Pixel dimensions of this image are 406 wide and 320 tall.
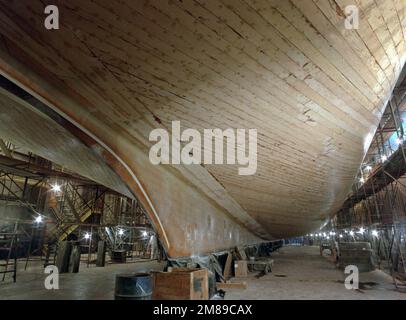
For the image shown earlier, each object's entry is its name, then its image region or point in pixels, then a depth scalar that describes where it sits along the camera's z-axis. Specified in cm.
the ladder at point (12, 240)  676
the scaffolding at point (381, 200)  888
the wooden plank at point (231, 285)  565
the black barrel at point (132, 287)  416
